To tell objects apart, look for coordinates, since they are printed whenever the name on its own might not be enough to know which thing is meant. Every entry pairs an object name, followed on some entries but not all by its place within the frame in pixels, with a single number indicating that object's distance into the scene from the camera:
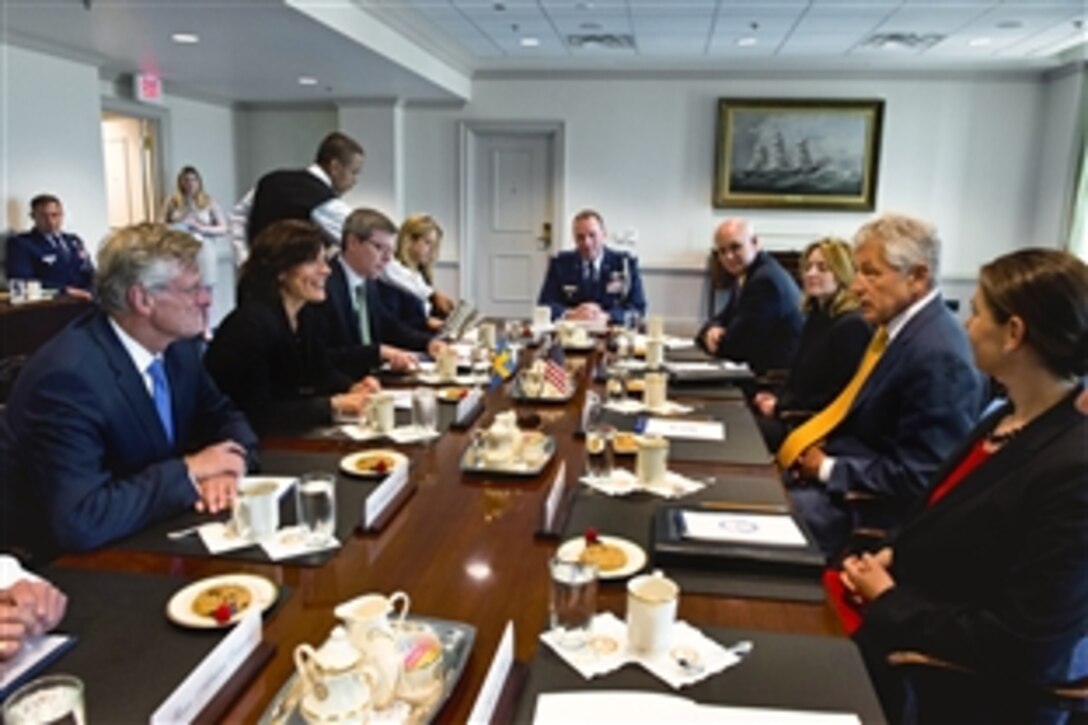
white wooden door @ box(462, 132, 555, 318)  7.87
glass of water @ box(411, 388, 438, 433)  1.97
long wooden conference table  1.05
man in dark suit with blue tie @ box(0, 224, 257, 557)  1.37
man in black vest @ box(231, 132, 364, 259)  3.39
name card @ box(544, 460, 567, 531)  1.41
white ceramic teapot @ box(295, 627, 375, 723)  0.84
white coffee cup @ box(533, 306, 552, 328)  3.80
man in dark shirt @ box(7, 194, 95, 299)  5.48
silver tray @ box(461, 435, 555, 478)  1.71
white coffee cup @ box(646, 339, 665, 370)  3.02
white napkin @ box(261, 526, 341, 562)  1.29
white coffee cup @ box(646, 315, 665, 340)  3.54
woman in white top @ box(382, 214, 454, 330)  3.79
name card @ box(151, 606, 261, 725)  0.85
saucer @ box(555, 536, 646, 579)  1.23
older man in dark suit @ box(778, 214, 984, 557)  1.96
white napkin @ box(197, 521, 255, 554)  1.30
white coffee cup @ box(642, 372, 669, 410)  2.32
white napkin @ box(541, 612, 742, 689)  0.99
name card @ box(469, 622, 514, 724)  0.87
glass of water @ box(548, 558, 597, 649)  1.07
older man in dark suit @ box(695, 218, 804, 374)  3.45
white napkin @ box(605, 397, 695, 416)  2.28
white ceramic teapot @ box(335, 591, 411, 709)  0.88
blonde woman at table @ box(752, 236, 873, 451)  2.62
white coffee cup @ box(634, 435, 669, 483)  1.62
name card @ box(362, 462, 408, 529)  1.41
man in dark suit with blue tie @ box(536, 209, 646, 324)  4.53
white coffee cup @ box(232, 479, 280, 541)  1.33
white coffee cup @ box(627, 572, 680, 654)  1.01
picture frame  7.28
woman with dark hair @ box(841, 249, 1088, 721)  1.22
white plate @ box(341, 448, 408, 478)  1.64
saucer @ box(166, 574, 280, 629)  1.04
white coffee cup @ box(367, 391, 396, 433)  1.97
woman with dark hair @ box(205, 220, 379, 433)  2.07
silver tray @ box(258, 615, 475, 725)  0.88
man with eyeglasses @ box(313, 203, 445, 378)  2.93
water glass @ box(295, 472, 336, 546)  1.34
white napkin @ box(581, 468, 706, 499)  1.59
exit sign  6.85
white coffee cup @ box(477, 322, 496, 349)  3.14
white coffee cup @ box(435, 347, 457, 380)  2.73
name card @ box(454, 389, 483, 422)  2.13
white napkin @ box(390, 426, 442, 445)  1.93
